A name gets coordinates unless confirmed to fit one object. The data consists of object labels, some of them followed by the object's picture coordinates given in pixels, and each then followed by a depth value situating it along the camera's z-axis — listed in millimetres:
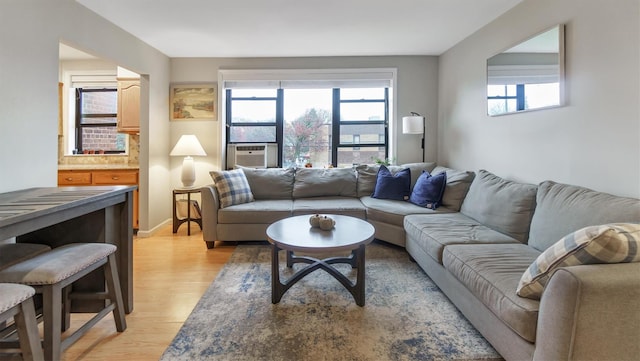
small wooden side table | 3855
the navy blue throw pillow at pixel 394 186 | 3664
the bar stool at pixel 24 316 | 1152
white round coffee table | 2035
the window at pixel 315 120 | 4562
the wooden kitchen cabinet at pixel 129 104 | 4008
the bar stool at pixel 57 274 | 1345
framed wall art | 4332
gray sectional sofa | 1118
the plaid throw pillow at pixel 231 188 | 3432
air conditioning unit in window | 4398
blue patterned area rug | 1627
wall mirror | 2268
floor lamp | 3949
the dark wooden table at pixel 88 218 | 1622
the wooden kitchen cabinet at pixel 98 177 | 3746
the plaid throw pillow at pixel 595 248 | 1174
